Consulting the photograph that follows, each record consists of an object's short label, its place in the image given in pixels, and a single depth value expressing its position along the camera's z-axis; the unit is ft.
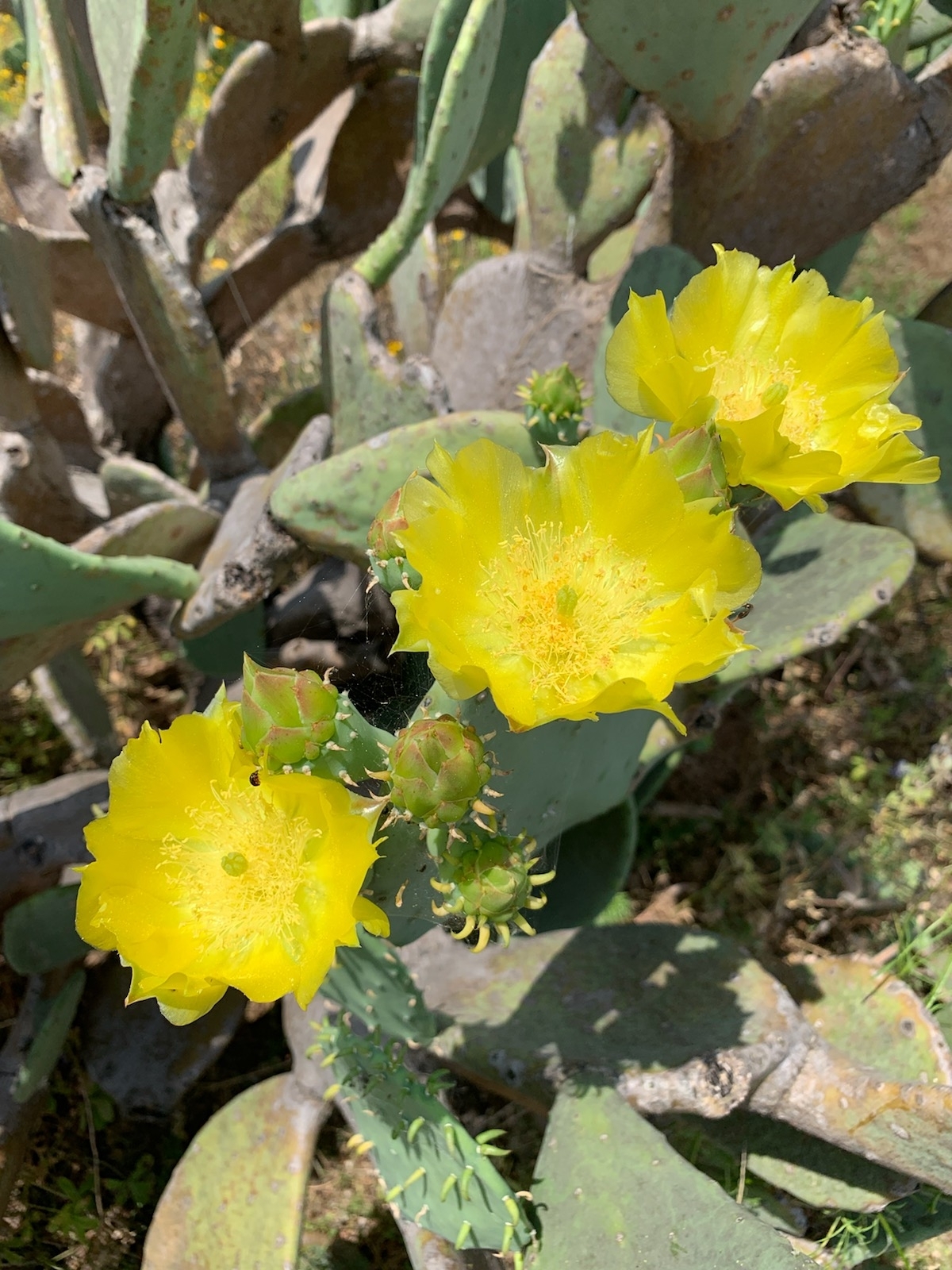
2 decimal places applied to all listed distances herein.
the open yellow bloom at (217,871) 0.85
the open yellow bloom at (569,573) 0.86
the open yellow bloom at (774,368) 0.98
